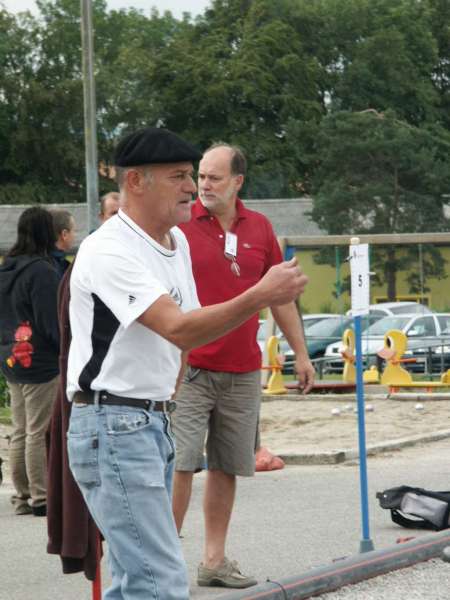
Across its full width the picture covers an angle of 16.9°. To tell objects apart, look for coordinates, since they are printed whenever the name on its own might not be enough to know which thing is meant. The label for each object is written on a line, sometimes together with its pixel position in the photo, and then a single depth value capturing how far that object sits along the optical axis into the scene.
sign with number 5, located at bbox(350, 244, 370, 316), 7.42
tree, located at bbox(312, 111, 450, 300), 50.50
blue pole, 7.63
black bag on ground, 8.52
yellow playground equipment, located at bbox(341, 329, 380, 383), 20.34
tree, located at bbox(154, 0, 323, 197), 64.75
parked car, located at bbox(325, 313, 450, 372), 25.12
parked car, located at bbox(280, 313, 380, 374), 31.28
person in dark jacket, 9.20
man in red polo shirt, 6.82
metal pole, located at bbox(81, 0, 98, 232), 23.47
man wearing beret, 4.34
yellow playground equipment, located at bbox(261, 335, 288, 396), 19.64
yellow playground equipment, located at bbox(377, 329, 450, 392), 19.52
